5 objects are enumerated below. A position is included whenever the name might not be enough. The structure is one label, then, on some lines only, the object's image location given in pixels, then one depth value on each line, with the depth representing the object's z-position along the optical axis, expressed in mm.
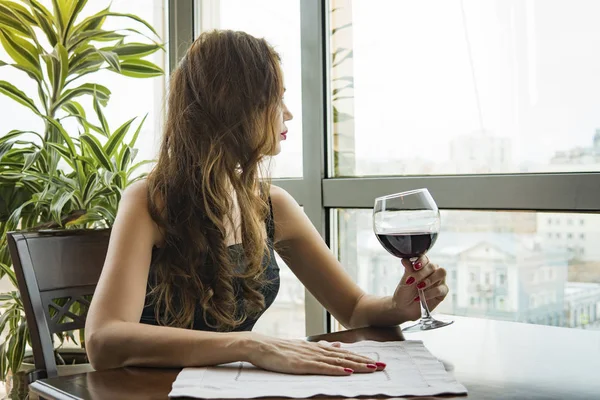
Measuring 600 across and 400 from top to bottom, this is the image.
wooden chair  1538
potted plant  2461
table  967
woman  1478
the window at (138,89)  3395
